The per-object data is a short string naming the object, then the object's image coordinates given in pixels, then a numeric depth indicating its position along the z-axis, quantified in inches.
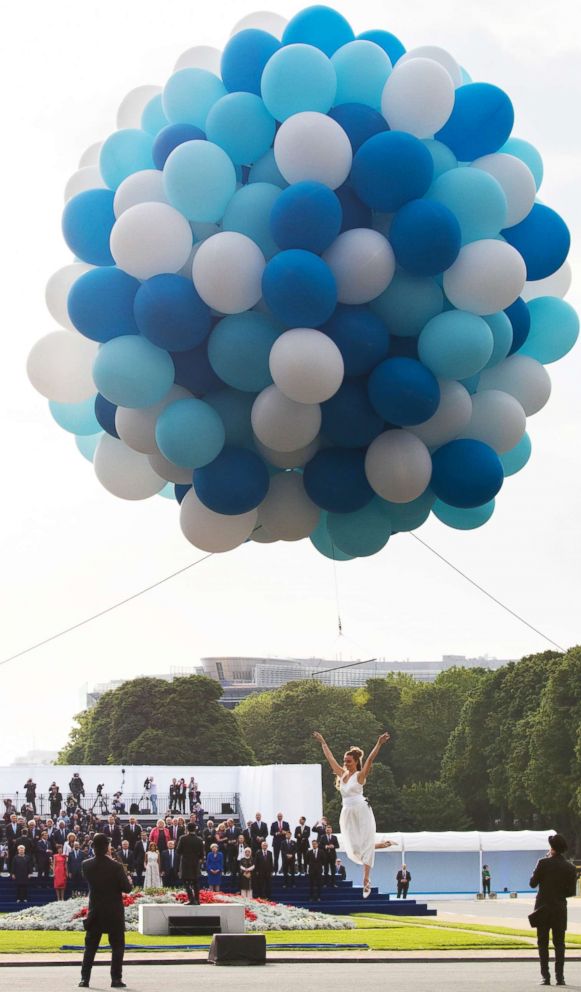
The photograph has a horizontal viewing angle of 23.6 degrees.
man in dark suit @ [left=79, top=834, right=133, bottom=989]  463.2
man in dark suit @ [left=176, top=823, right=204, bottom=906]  833.5
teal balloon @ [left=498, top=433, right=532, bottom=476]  407.2
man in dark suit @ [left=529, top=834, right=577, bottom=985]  490.9
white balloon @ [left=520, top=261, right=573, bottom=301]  403.2
